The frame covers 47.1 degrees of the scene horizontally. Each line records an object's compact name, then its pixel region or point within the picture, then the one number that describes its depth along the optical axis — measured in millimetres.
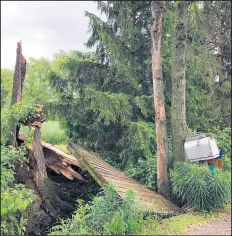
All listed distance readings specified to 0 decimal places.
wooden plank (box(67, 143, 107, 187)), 5353
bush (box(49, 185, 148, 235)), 4208
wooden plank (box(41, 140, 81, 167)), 6697
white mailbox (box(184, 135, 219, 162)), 5568
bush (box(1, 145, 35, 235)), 4040
